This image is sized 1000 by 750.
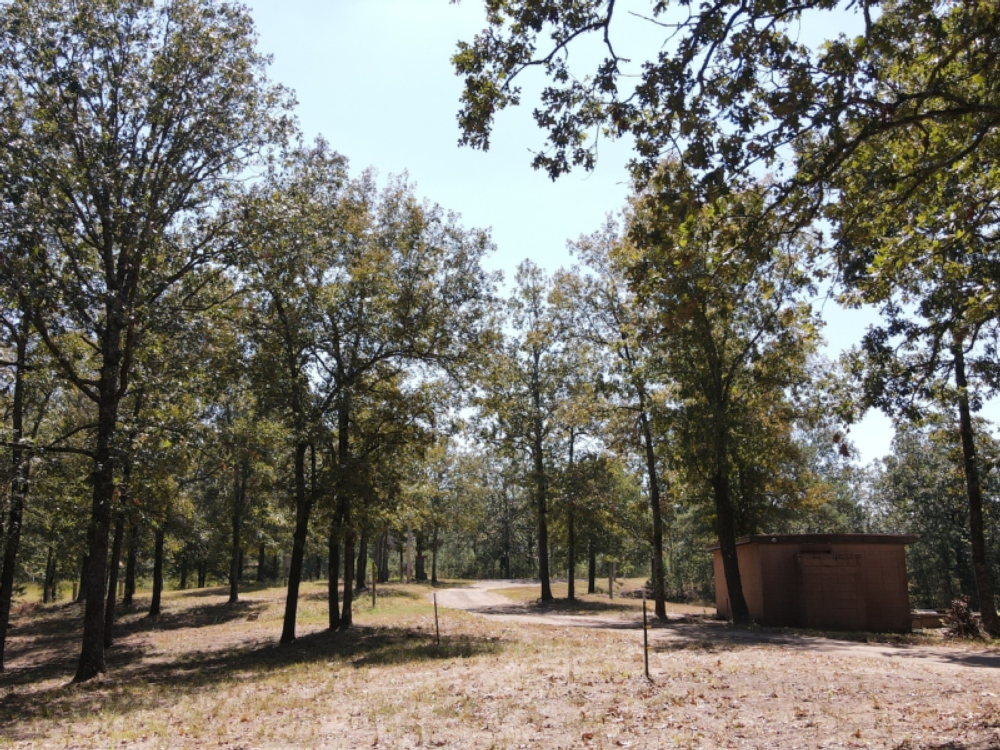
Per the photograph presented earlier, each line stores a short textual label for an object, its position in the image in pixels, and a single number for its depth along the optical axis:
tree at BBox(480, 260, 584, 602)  31.62
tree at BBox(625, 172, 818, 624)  18.47
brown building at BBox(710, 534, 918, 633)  20.56
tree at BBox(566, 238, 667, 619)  24.30
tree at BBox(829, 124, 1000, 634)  8.90
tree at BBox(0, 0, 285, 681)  13.42
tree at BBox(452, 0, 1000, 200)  6.71
